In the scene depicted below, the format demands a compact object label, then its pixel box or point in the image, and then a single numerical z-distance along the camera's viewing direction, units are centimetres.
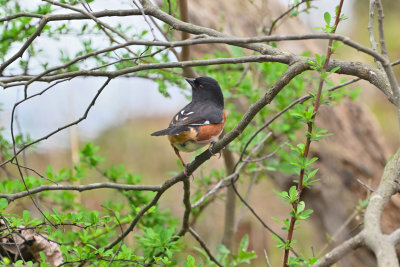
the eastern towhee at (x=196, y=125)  716
